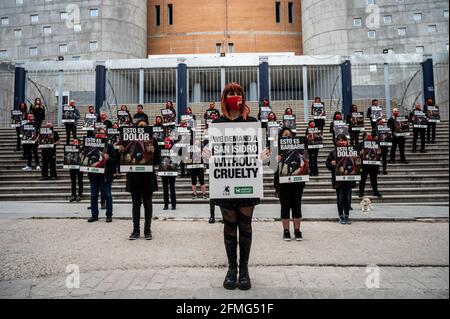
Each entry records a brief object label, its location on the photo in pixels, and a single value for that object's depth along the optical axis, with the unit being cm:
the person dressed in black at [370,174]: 1097
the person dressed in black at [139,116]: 1358
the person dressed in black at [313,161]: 1309
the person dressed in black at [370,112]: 1577
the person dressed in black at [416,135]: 1409
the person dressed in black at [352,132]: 1551
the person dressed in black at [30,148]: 1401
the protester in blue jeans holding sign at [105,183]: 874
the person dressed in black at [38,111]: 1603
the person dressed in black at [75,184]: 1170
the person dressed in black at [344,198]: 848
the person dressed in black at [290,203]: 688
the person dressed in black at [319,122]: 1666
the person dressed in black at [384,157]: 1310
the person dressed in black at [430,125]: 1377
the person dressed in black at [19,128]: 1612
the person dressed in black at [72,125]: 1593
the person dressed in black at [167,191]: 1049
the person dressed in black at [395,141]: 1350
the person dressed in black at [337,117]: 1365
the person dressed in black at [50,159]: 1306
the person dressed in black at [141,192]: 704
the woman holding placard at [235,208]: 429
